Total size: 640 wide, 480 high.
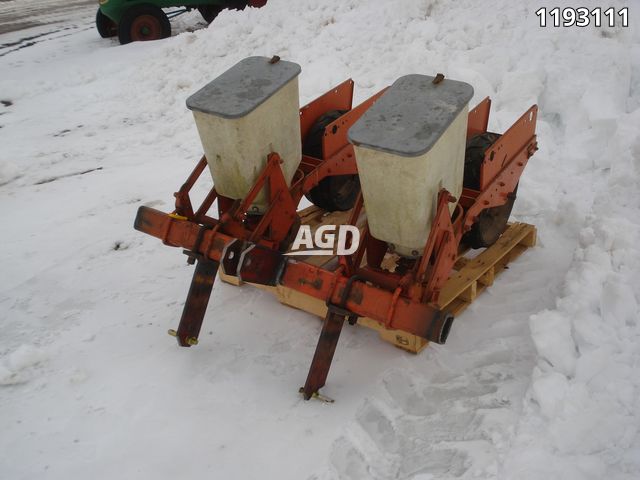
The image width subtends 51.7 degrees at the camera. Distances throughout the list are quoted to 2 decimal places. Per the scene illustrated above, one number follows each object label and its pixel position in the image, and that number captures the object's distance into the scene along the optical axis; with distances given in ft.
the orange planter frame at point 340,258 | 11.04
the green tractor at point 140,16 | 34.40
